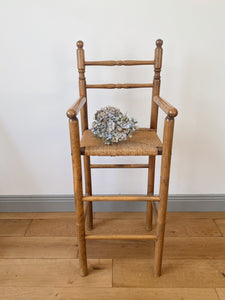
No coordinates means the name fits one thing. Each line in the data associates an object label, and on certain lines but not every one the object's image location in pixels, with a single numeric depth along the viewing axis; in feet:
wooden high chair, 2.99
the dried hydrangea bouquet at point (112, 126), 3.17
